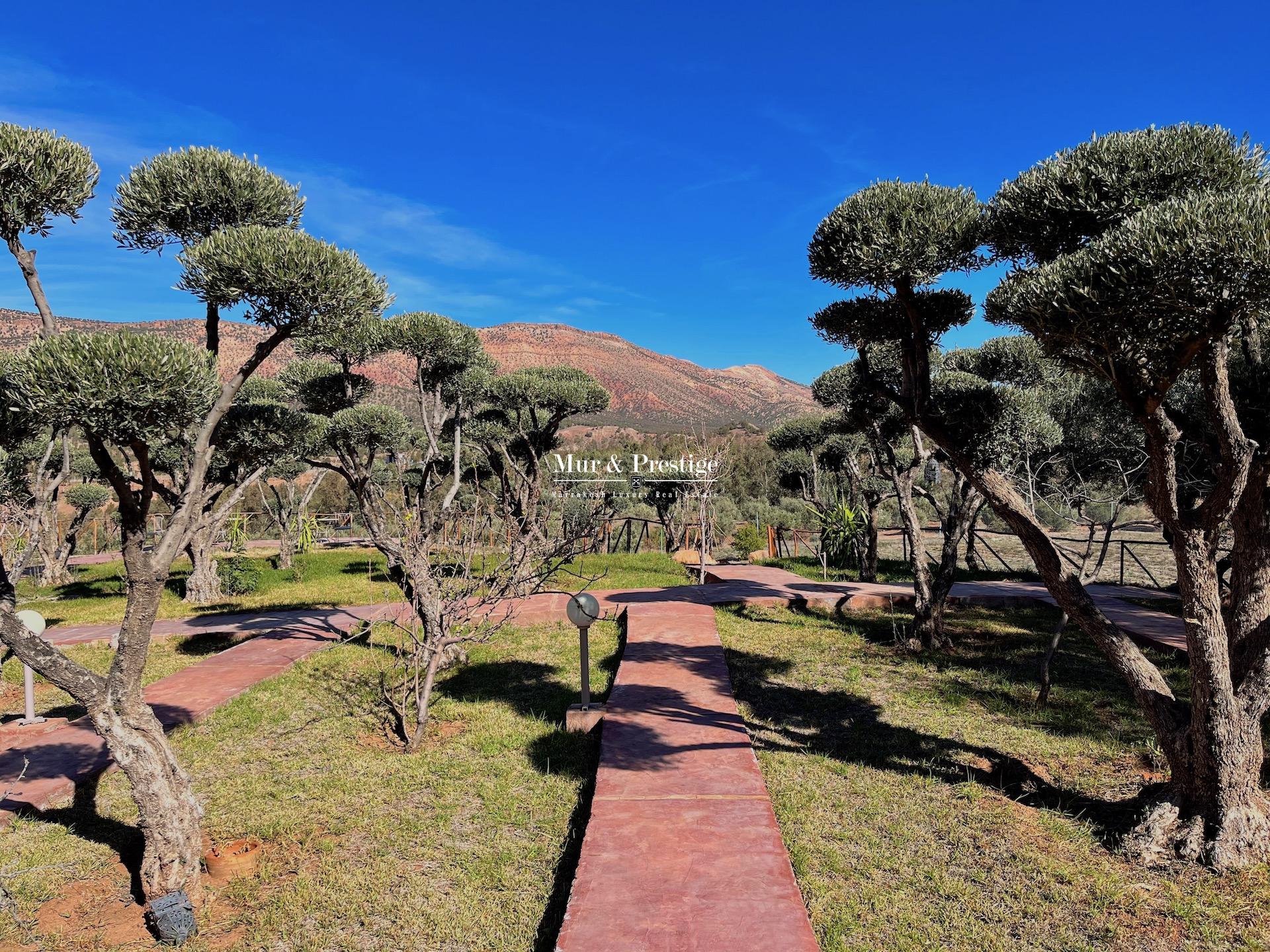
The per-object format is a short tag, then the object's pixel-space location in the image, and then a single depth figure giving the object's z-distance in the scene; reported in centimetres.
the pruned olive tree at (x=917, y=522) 822
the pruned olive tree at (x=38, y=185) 380
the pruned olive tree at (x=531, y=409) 1529
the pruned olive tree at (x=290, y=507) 1673
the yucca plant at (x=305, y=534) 1928
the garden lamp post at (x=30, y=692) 625
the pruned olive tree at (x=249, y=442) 610
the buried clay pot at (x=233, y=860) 388
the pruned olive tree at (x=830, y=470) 1390
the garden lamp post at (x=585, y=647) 557
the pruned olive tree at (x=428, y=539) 580
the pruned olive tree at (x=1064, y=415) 1054
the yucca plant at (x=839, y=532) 1438
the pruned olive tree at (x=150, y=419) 347
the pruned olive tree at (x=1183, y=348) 326
